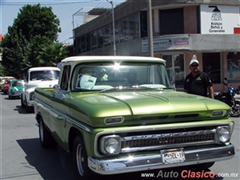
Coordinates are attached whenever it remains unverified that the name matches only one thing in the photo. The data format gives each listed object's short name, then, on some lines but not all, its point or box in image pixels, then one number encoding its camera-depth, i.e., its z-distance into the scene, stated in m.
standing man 6.57
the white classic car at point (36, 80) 14.35
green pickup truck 3.85
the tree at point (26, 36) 40.47
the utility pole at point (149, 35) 16.19
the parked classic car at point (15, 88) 23.34
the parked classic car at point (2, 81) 34.94
